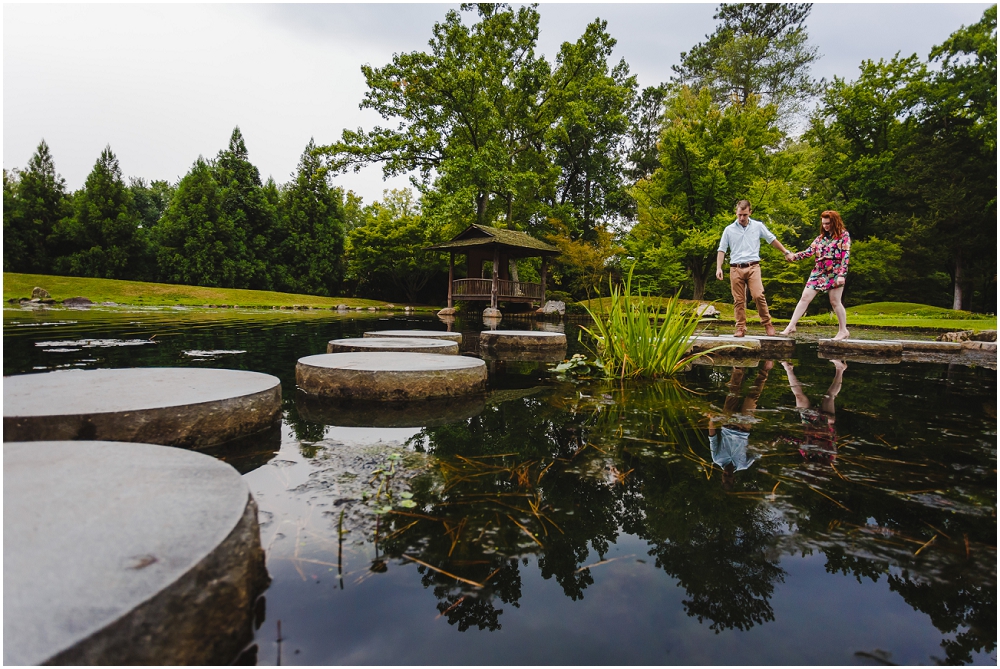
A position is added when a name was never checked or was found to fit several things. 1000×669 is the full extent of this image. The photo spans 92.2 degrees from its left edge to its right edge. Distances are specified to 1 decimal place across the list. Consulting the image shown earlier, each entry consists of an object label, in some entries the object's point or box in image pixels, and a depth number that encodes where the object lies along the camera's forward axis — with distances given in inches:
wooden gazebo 767.7
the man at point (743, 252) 254.3
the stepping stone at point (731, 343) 237.5
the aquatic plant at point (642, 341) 165.2
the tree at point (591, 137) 957.2
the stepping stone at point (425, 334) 219.8
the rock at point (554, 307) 845.5
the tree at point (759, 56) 981.2
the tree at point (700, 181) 716.7
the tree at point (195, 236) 1007.6
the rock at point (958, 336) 326.3
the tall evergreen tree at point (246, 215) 1079.0
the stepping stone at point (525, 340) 240.7
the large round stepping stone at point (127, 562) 29.2
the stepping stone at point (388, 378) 125.6
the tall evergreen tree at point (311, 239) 1163.9
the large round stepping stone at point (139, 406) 75.4
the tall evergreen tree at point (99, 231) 921.5
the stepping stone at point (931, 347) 277.4
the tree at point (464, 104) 868.0
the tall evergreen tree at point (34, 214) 882.8
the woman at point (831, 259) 238.5
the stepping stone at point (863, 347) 244.2
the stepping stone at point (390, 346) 177.9
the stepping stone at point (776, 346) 255.6
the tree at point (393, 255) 1081.1
